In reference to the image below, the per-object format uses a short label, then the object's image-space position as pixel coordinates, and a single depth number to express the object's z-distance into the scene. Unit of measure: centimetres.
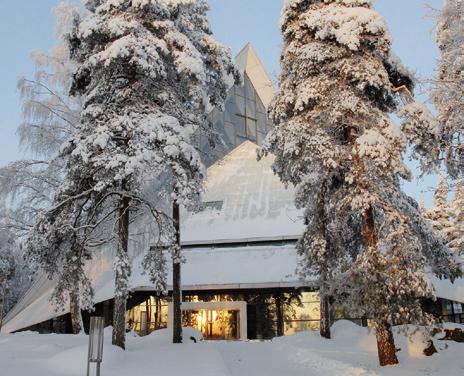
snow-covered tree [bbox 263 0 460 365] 1100
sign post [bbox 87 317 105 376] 709
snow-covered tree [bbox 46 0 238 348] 1147
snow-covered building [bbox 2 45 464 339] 2223
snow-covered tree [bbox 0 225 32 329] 1878
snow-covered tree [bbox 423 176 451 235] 3438
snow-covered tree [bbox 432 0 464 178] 943
